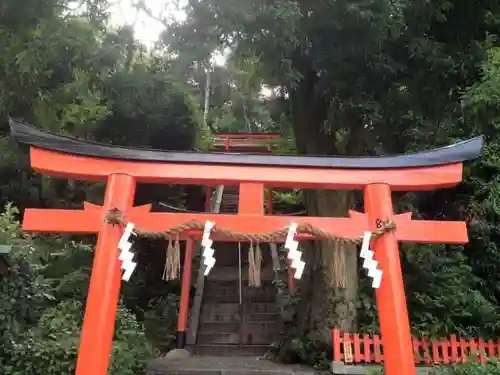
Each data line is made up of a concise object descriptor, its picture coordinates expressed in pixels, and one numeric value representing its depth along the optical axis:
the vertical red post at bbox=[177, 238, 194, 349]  10.24
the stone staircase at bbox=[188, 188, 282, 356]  10.40
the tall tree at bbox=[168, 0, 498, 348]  7.60
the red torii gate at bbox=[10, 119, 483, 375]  5.15
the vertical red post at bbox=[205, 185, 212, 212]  14.49
